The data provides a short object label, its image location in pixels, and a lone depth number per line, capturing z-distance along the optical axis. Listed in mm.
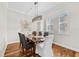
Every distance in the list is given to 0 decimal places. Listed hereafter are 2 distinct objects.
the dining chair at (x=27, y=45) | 2115
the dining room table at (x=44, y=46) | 2156
